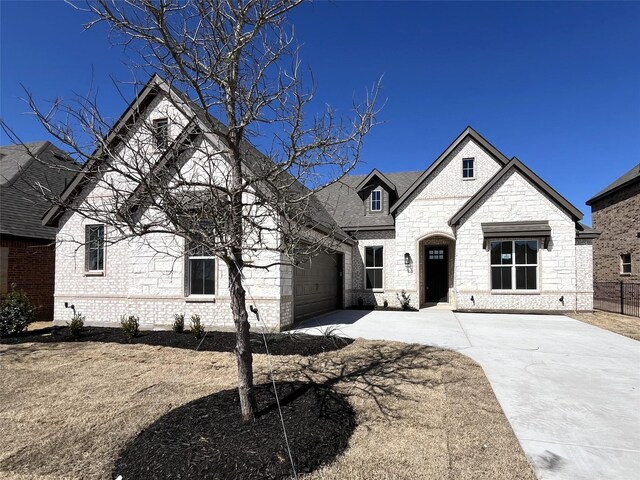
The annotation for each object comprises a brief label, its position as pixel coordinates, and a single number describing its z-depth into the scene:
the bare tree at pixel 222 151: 3.95
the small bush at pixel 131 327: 9.97
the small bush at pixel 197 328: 9.56
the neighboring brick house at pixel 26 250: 13.32
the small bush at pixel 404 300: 17.14
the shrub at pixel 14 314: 10.52
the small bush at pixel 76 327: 10.30
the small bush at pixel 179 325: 10.25
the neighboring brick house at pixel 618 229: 19.97
